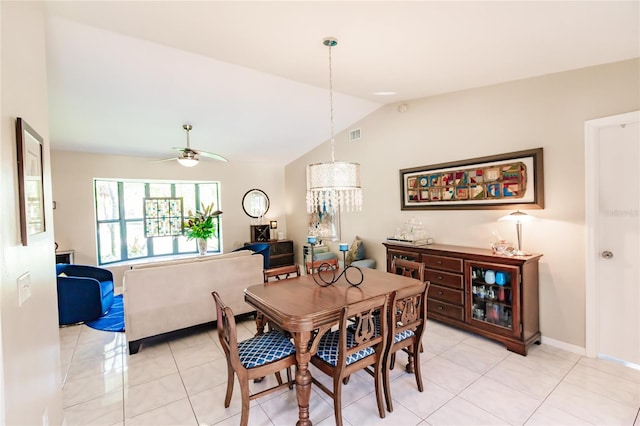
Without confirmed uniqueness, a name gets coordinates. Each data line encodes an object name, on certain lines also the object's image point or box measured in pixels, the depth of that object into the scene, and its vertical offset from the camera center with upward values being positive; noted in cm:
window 578 -1
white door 266 -36
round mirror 697 +18
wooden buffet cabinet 300 -97
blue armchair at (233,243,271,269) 559 -74
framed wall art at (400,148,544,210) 321 +24
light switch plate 133 -32
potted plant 569 -29
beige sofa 313 -88
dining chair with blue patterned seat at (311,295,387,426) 192 -100
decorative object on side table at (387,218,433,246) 411 -42
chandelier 272 +29
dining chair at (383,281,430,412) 218 -92
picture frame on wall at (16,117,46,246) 134 +18
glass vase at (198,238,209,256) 564 -64
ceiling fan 401 +76
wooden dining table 195 -69
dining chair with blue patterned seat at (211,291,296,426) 192 -99
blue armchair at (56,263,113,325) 381 -107
